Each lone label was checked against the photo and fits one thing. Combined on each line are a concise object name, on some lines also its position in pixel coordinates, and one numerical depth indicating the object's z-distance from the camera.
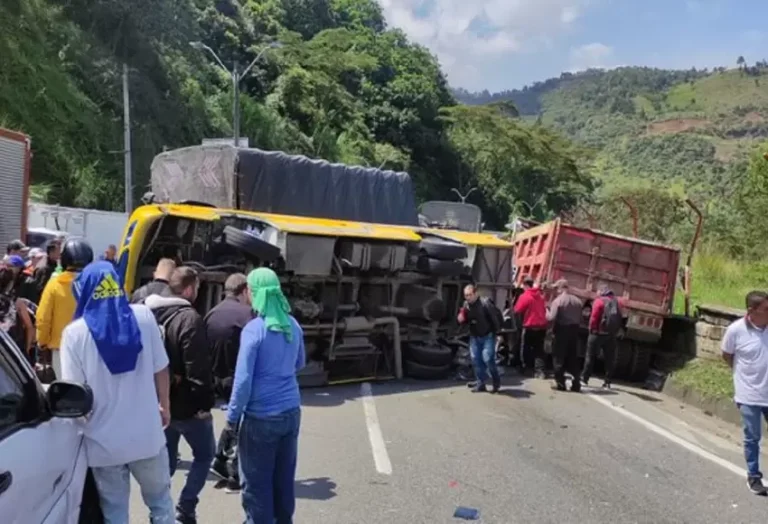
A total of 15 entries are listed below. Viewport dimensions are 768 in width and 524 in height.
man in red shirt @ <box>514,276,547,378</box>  14.39
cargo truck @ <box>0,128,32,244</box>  13.59
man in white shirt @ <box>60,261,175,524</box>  4.17
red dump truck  14.74
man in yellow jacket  7.54
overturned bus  11.45
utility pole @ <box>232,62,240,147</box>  27.73
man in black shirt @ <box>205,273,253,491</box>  6.33
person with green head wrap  5.02
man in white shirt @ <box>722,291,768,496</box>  7.66
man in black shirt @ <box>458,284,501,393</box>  12.80
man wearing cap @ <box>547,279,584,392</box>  13.20
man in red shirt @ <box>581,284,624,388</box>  13.83
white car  3.05
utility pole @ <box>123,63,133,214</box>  29.91
